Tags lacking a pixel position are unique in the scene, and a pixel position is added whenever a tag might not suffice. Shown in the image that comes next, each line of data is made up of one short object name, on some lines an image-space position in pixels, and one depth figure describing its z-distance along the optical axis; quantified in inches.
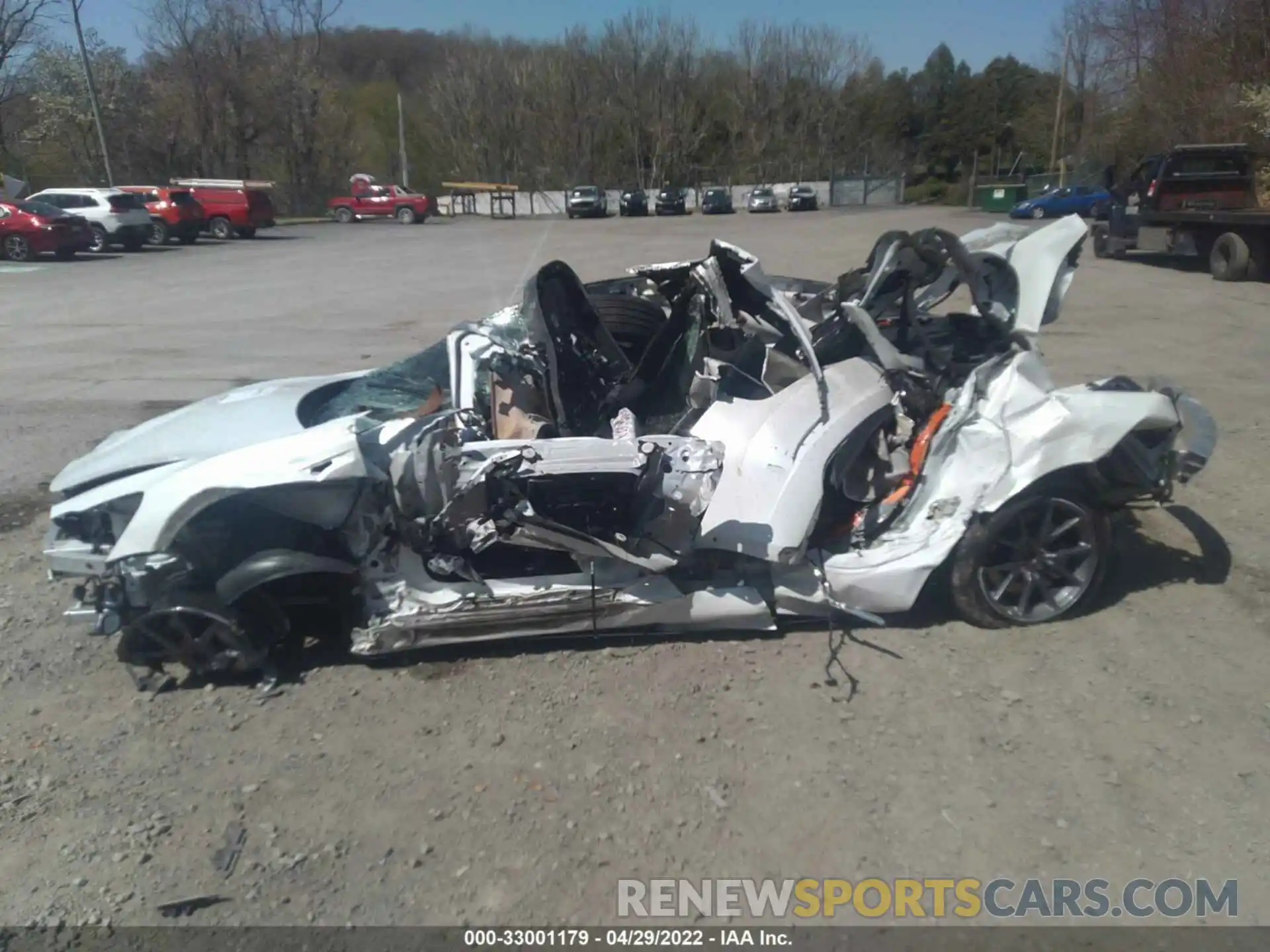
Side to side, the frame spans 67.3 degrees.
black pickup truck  632.4
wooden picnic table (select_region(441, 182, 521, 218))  2268.7
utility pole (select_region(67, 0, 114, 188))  1336.1
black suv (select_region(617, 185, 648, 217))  1945.1
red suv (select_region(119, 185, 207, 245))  1141.1
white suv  1019.3
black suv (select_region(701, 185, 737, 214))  2014.0
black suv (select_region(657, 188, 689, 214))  1995.6
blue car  1473.9
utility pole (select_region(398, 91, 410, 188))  2461.9
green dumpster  1786.4
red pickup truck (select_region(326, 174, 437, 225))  1809.8
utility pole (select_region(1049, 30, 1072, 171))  2006.6
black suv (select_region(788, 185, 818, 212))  2086.6
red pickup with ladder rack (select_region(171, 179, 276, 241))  1289.4
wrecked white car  146.6
